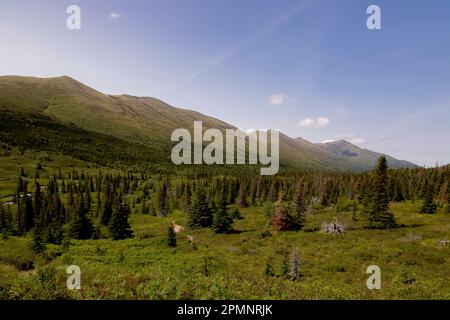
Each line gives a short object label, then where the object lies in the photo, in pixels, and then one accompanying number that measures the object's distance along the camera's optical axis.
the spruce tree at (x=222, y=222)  55.66
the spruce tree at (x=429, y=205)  61.84
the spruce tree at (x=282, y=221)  52.28
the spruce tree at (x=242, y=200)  99.06
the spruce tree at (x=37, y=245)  34.74
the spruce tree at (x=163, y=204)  88.62
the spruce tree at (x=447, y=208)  60.33
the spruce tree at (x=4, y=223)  62.80
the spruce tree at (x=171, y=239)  44.78
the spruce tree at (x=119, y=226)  53.59
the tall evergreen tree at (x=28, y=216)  69.06
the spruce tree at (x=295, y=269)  26.61
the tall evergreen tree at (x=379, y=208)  46.84
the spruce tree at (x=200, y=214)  63.12
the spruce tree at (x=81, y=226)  55.06
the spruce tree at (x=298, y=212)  53.87
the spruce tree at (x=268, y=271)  27.89
